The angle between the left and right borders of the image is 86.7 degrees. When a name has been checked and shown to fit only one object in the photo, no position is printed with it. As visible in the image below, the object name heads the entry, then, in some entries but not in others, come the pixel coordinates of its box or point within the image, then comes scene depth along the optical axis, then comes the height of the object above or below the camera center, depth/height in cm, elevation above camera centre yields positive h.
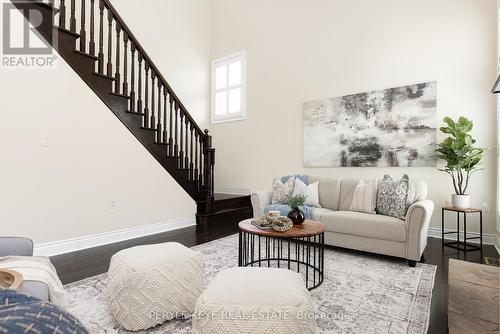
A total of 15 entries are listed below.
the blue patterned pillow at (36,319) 50 -31
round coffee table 229 -102
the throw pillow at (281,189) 398 -37
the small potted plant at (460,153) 326 +16
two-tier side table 322 -93
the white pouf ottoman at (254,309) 122 -68
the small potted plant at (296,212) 259 -47
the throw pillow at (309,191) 389 -39
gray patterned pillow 307 -38
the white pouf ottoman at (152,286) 165 -79
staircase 303 +103
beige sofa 276 -69
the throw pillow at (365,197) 339 -42
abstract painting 383 +59
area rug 173 -106
